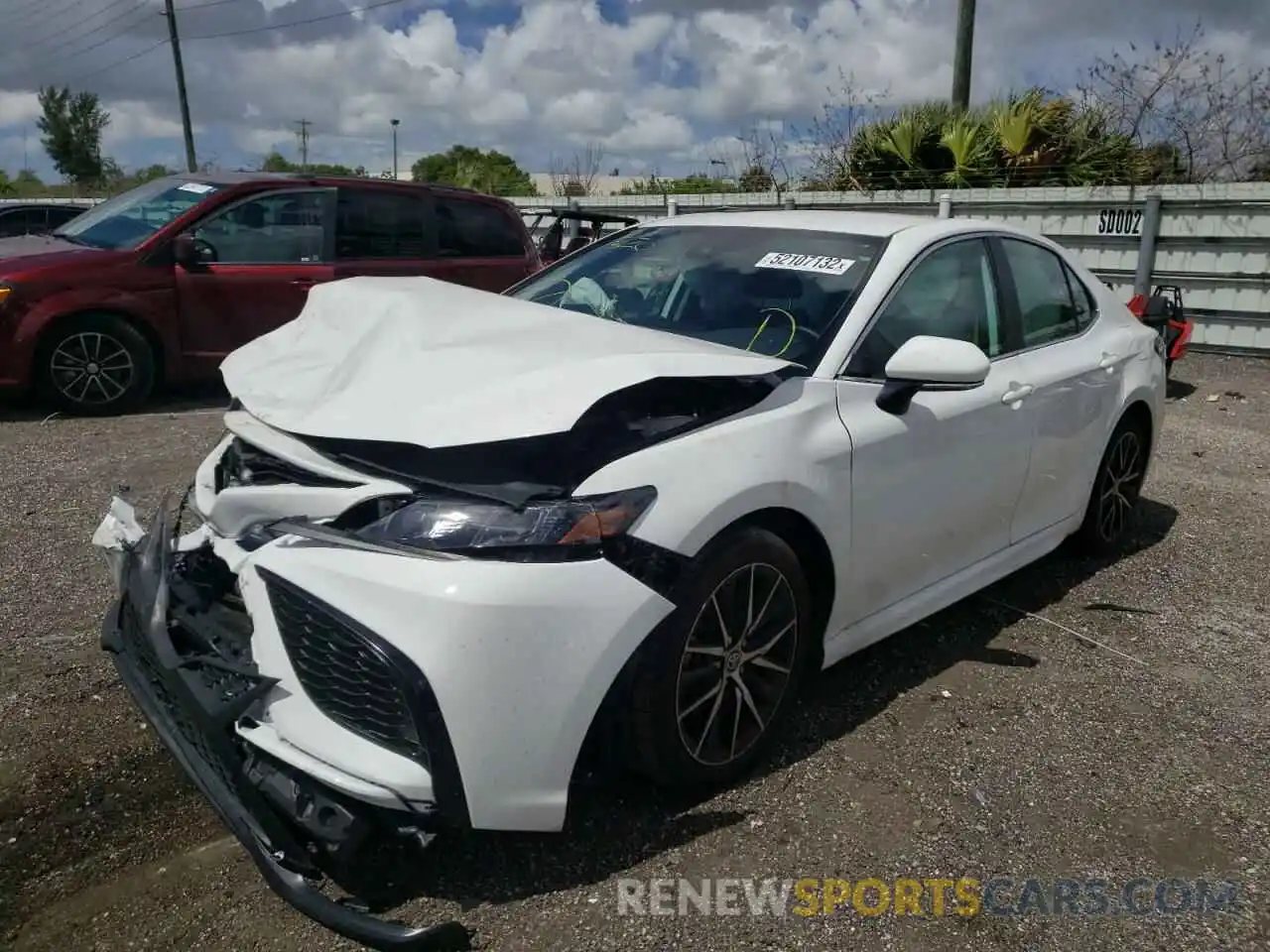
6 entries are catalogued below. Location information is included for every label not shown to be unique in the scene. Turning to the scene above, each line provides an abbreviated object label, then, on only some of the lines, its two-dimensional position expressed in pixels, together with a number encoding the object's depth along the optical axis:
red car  6.93
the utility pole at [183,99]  34.25
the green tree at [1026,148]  12.25
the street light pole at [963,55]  14.40
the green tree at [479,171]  23.94
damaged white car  2.24
